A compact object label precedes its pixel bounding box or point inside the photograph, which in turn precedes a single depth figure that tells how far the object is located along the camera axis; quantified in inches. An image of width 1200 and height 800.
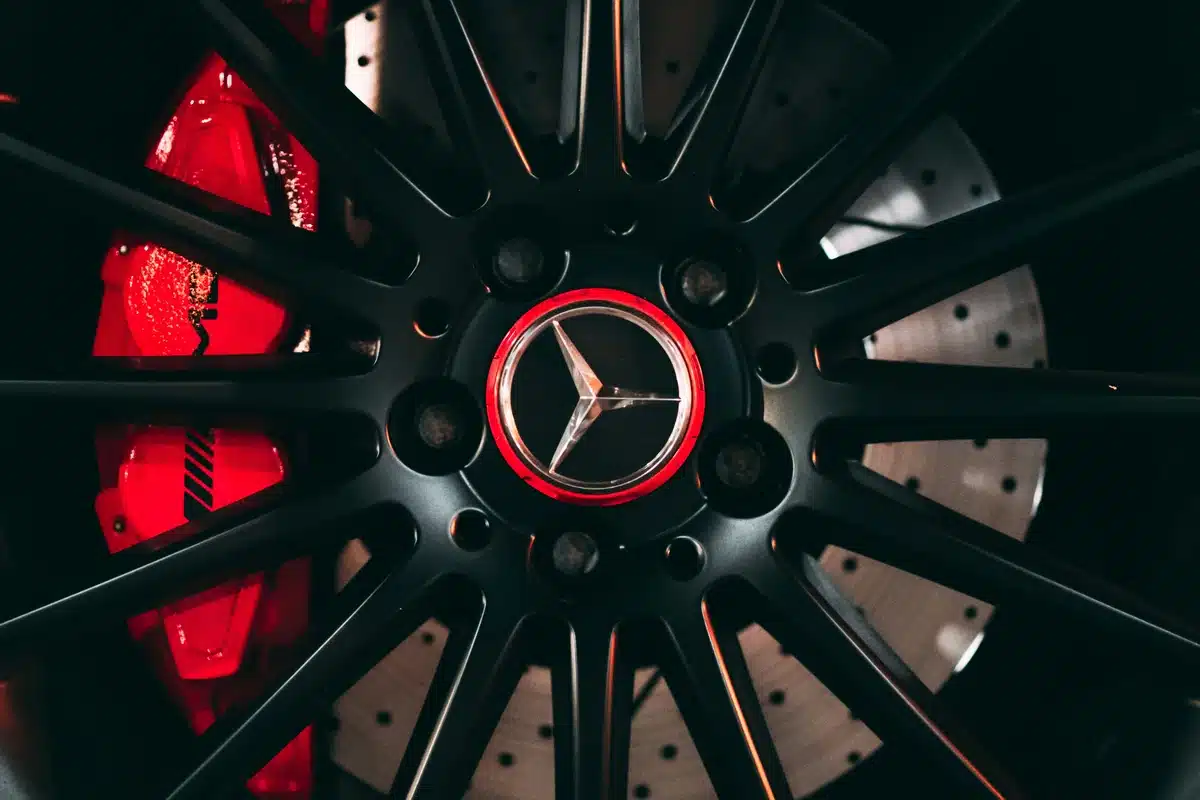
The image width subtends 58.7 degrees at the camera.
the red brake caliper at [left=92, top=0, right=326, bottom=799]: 32.4
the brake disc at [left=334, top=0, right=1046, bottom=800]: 34.4
